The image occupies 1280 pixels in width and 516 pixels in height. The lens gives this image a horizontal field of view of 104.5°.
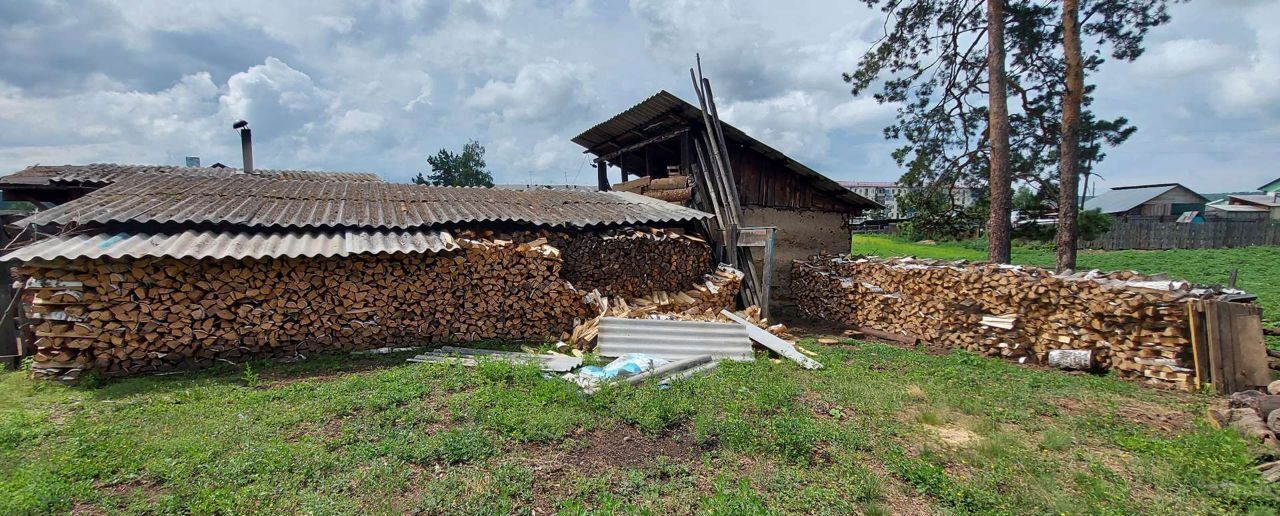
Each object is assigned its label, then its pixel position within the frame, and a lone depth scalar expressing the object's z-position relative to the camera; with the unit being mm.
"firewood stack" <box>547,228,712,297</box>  8742
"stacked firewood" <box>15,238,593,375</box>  5844
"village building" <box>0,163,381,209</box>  9630
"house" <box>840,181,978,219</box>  13438
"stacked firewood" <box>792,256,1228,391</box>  6105
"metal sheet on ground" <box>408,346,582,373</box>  6409
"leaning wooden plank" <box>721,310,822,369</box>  6916
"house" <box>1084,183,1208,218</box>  33188
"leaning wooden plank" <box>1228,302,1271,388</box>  5520
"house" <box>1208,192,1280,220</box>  36166
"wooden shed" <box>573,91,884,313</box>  11453
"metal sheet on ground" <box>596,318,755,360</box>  7238
